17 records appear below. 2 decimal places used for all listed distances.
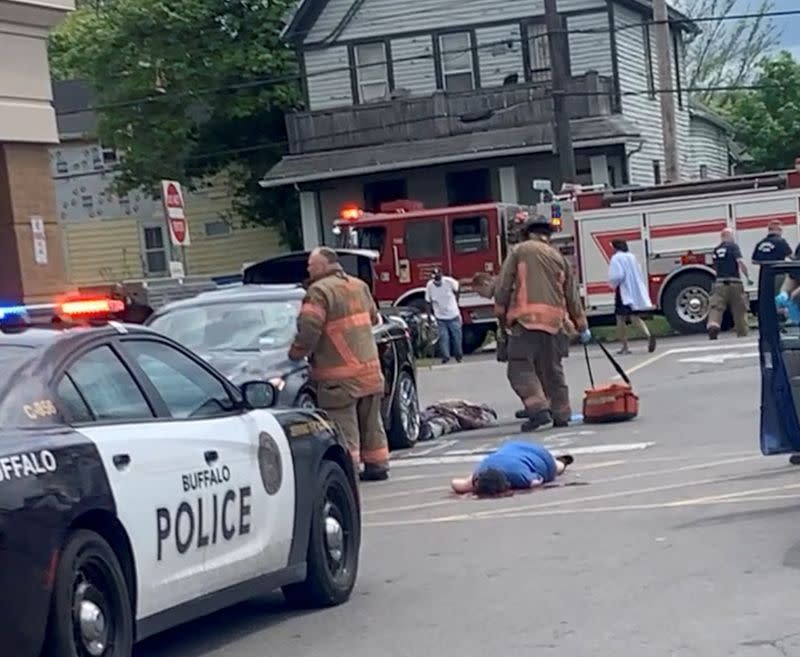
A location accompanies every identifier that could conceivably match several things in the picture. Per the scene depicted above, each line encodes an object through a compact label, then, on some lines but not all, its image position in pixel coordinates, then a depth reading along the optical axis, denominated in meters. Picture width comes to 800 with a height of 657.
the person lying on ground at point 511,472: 12.36
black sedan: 13.47
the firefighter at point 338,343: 13.05
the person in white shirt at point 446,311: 29.02
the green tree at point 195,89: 45.84
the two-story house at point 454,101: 40.25
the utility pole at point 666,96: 36.46
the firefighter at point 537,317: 16.86
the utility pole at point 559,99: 34.56
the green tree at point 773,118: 55.19
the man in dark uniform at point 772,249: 25.42
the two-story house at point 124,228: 50.56
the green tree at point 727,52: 71.81
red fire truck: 30.09
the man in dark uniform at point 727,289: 27.58
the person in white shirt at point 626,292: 26.89
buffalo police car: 6.37
